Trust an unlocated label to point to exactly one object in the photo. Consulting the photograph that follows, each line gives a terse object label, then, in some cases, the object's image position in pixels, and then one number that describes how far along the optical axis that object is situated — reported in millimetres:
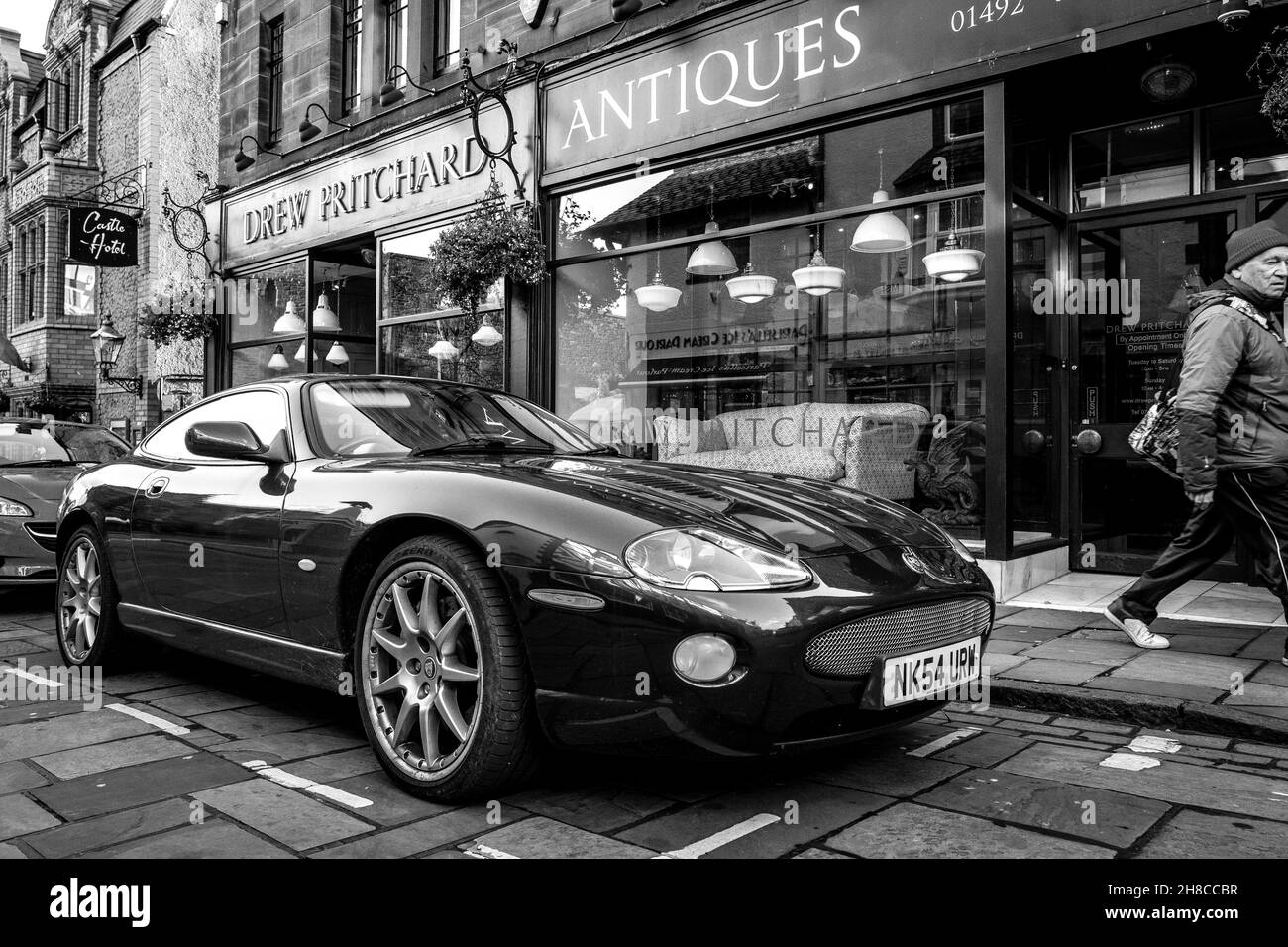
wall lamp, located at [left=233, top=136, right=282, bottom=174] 13648
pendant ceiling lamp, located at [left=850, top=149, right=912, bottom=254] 7328
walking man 4273
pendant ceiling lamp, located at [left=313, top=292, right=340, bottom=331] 12625
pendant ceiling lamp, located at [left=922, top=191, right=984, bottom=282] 6824
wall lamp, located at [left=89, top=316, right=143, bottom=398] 15445
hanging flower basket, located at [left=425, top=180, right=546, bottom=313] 9070
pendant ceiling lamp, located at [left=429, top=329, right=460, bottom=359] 10625
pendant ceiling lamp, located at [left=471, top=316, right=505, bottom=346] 9844
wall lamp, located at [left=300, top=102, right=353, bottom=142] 12500
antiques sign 6062
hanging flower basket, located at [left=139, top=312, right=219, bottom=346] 13711
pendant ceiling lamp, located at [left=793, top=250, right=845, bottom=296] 7902
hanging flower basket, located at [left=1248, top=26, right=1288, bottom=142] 5086
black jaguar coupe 2525
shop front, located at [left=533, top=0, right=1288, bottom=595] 6352
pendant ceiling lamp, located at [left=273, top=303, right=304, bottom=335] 12891
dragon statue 6770
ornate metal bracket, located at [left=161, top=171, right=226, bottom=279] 14781
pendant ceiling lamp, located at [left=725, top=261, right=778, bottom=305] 8297
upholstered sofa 7395
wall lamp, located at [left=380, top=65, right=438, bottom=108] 11248
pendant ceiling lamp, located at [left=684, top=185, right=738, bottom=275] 8523
